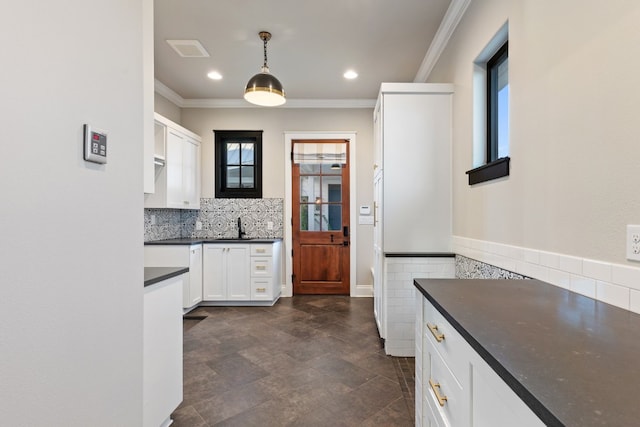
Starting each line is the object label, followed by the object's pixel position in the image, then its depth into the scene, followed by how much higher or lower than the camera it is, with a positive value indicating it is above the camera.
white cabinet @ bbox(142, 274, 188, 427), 1.49 -0.71
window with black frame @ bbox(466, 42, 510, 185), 1.94 +0.66
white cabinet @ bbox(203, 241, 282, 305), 4.04 -0.74
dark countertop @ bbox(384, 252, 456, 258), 2.55 -0.33
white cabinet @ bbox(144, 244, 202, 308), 3.63 -0.52
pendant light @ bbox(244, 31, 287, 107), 2.74 +1.10
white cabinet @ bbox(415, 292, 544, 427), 0.65 -0.46
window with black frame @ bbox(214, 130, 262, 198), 4.61 +0.74
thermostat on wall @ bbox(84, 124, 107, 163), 1.04 +0.24
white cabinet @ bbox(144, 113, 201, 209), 3.62 +0.58
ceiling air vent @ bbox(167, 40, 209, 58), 3.02 +1.66
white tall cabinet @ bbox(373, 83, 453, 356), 2.67 +0.39
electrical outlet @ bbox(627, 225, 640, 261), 0.96 -0.08
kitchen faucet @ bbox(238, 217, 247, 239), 4.48 -0.24
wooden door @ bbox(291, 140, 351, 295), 4.57 -0.14
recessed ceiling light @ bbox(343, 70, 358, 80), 3.66 +1.66
